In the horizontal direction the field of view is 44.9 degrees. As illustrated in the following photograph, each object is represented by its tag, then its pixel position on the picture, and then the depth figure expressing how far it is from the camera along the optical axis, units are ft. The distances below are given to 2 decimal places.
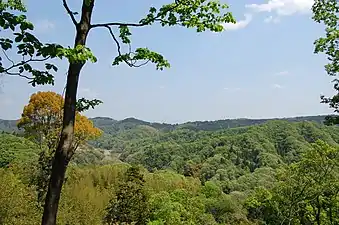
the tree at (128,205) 58.13
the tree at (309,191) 63.62
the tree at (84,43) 12.19
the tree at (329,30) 24.95
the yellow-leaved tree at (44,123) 56.34
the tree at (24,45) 10.08
